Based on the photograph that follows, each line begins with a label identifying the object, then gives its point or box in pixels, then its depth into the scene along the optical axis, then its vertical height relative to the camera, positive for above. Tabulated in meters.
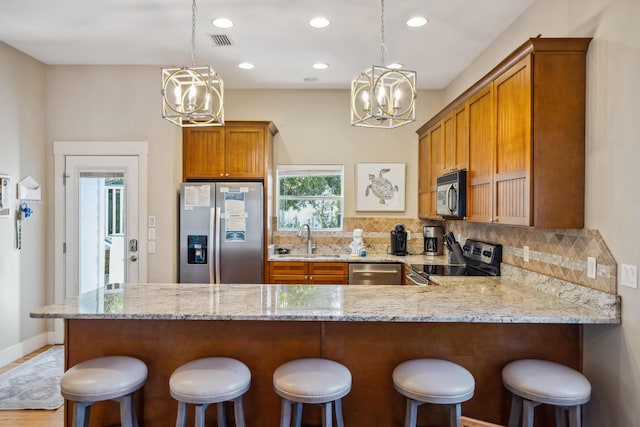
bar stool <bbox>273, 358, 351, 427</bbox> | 1.83 -0.81
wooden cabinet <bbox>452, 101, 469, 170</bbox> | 3.38 +0.68
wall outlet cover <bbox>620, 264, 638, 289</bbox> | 1.96 -0.31
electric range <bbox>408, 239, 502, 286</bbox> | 3.44 -0.51
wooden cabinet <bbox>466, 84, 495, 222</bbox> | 2.91 +0.43
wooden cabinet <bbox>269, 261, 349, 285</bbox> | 4.58 -0.70
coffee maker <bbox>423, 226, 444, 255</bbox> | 4.91 -0.34
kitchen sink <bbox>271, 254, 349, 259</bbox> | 4.68 -0.54
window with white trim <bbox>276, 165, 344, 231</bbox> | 5.27 +0.18
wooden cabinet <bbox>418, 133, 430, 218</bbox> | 4.66 +0.44
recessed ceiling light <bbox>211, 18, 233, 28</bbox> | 3.32 +1.58
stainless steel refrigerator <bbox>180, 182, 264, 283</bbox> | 4.40 -0.23
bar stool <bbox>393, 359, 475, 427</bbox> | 1.84 -0.81
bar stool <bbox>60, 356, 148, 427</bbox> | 1.86 -0.83
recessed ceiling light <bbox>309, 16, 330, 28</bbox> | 3.29 +1.58
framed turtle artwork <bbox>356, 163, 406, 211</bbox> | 5.20 +0.33
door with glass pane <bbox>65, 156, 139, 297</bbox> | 4.40 -0.13
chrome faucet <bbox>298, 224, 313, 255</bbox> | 5.04 -0.36
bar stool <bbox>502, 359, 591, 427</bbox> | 1.83 -0.82
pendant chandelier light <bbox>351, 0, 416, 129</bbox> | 2.20 +0.66
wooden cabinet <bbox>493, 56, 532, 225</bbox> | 2.38 +0.43
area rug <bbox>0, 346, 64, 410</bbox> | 3.07 -1.48
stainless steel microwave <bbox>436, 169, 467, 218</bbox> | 3.40 +0.15
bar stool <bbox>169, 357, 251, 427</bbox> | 1.84 -0.82
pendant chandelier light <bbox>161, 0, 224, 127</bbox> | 2.25 +0.68
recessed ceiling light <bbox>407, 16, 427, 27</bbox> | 3.26 +1.58
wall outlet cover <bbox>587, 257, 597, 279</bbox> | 2.23 -0.31
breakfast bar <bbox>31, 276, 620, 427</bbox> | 2.24 -0.76
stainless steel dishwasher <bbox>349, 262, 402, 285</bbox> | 4.50 -0.70
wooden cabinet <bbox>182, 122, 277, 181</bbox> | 4.62 +0.68
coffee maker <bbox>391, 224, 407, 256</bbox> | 4.89 -0.36
